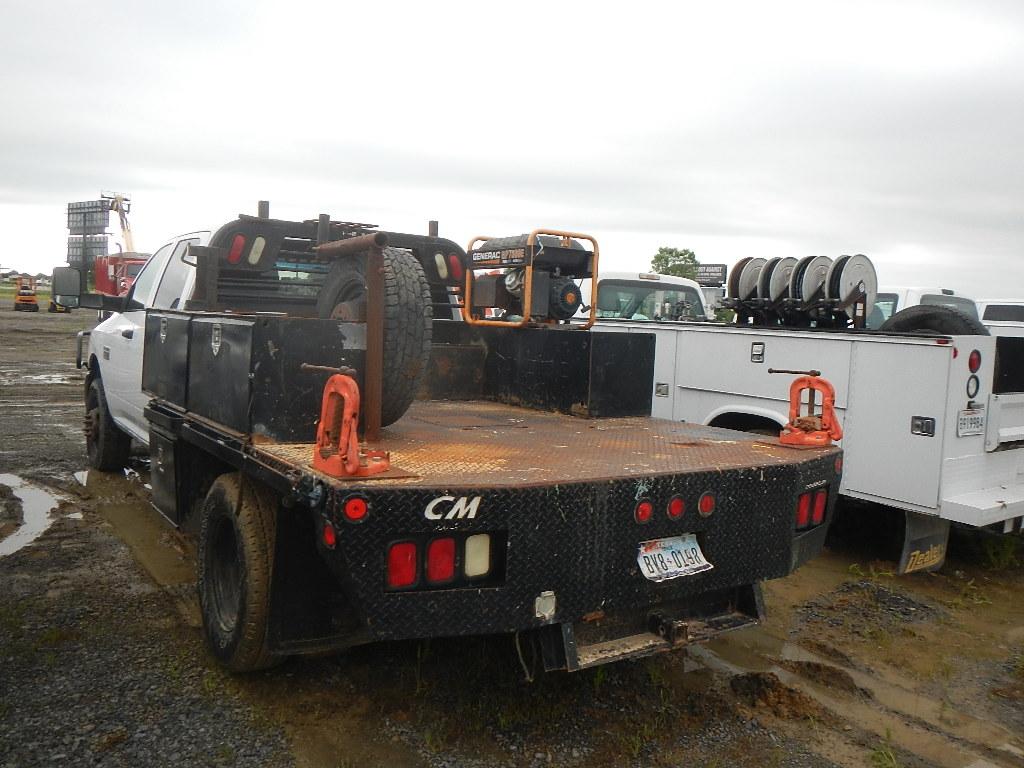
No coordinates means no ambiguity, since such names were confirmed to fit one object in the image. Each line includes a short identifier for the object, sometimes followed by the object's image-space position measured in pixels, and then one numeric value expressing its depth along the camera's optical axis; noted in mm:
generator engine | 4988
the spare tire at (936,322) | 5766
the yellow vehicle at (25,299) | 41156
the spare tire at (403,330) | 3412
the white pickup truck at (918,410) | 4988
